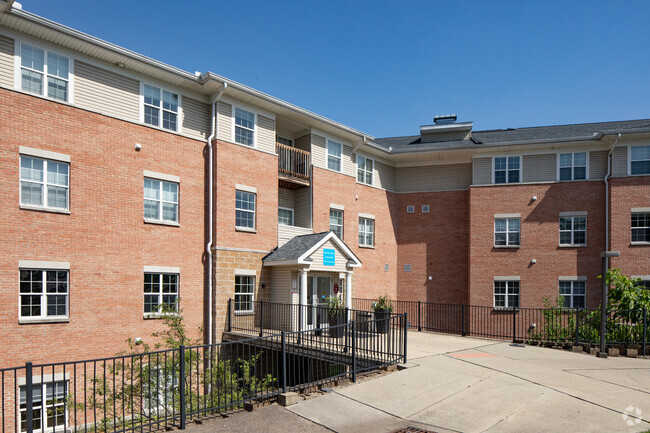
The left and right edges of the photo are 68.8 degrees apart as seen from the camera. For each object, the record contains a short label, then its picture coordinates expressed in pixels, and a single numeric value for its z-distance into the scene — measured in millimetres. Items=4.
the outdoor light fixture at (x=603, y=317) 13920
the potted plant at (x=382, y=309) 13336
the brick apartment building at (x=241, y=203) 14172
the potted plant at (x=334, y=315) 16191
